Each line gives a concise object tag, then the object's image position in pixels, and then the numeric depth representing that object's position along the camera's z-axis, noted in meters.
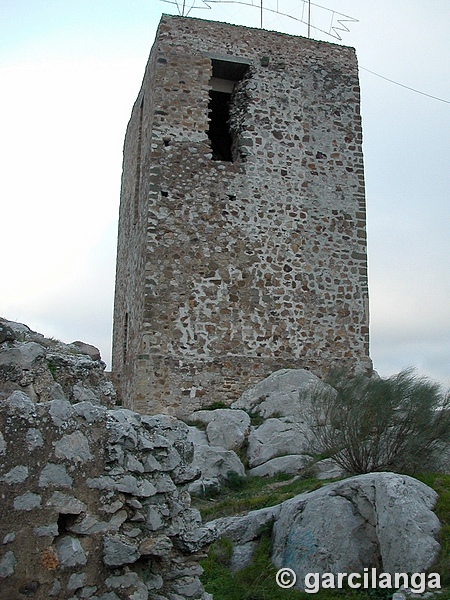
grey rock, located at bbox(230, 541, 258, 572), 6.48
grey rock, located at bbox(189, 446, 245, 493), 9.09
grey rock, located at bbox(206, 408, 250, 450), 10.44
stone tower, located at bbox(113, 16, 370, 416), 12.25
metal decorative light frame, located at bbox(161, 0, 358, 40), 13.95
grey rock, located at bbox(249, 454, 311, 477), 9.28
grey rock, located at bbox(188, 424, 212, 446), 10.31
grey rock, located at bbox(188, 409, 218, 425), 11.29
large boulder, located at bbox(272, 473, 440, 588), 5.73
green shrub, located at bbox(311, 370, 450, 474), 7.59
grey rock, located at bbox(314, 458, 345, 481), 8.18
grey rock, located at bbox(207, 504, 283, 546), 6.79
